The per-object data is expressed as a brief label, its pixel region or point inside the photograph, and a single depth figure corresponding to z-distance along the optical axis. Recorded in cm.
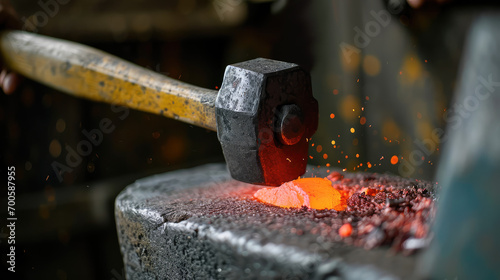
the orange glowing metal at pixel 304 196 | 103
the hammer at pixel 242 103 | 99
